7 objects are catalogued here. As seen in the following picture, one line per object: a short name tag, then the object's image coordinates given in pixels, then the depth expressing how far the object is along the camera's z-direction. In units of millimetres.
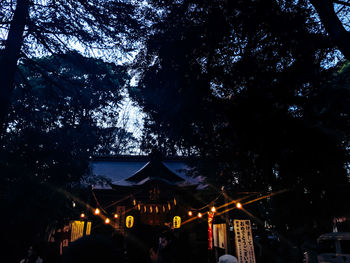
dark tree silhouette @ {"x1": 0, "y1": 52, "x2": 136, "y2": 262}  6398
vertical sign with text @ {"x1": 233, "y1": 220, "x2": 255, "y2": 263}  8188
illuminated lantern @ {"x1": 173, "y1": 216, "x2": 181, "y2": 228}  12859
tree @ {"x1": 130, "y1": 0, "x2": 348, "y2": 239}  7977
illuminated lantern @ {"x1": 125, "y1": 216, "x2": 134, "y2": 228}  12789
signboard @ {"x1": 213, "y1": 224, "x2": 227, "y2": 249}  9711
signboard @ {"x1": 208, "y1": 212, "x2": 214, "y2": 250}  10994
